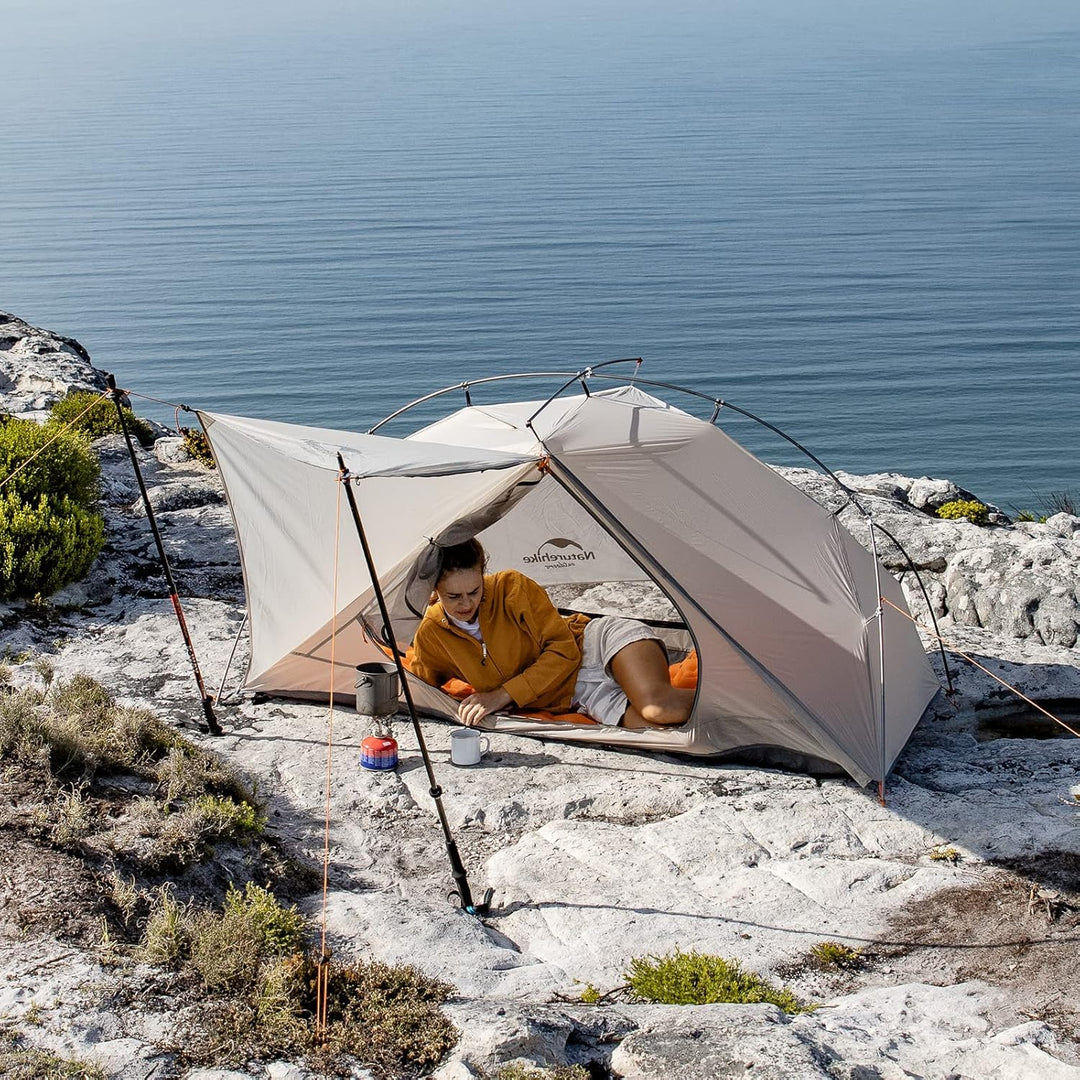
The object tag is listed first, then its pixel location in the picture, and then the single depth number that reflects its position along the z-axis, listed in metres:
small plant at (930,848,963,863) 6.52
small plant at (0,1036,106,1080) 4.05
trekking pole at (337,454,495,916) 5.94
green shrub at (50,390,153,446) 15.21
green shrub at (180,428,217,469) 15.82
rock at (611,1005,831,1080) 4.14
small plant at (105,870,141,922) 5.38
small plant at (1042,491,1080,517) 18.53
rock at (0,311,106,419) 16.84
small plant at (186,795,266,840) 6.19
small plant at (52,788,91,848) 5.80
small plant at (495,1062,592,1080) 4.11
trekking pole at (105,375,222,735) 8.08
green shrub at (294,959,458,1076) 4.39
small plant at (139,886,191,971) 4.95
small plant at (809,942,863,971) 5.52
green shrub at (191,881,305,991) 4.88
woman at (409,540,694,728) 7.95
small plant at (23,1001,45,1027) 4.43
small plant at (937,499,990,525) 14.41
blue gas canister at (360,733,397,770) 7.63
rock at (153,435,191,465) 15.98
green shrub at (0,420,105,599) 10.12
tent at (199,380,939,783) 7.54
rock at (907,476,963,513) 14.94
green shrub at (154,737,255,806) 6.61
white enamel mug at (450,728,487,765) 7.77
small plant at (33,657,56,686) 8.66
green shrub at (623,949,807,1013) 5.10
